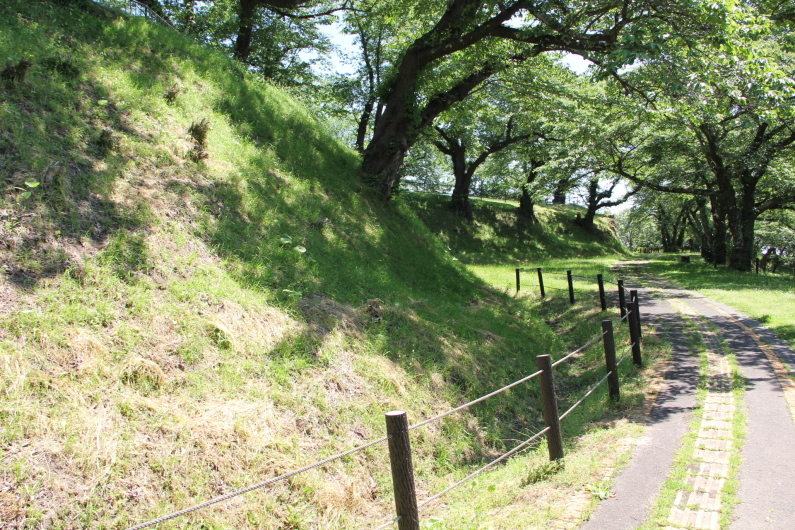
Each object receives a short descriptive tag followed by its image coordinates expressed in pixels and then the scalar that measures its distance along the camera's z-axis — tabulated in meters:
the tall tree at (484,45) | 9.46
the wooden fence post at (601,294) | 13.55
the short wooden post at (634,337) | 8.85
